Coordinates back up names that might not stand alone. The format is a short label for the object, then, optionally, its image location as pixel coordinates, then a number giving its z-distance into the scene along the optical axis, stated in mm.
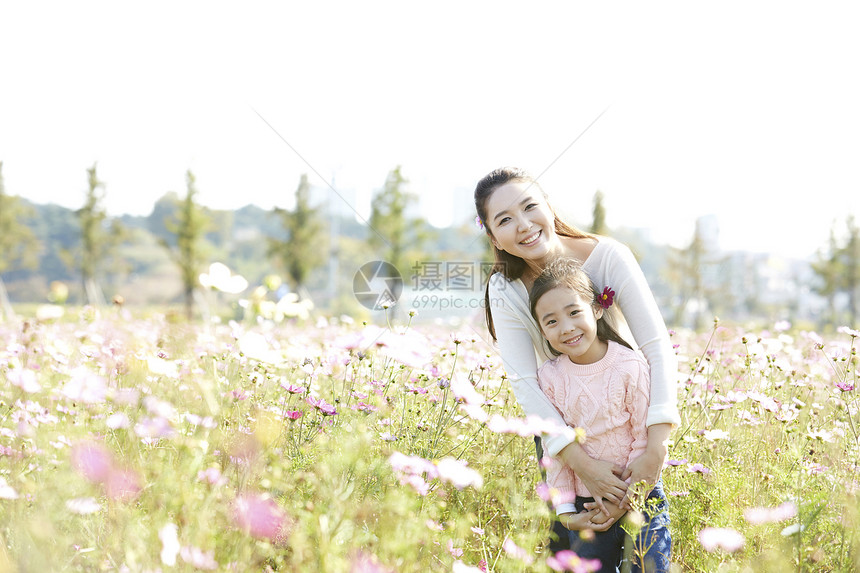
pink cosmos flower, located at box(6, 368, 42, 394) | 1816
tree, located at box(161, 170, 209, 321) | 19016
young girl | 1841
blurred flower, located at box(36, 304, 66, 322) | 2219
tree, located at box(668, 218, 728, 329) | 23780
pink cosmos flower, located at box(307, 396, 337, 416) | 1980
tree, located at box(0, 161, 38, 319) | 23212
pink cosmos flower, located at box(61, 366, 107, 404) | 1586
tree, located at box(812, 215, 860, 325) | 23875
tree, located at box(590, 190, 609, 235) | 19994
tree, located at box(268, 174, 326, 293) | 22906
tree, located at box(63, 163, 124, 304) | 23188
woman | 1812
